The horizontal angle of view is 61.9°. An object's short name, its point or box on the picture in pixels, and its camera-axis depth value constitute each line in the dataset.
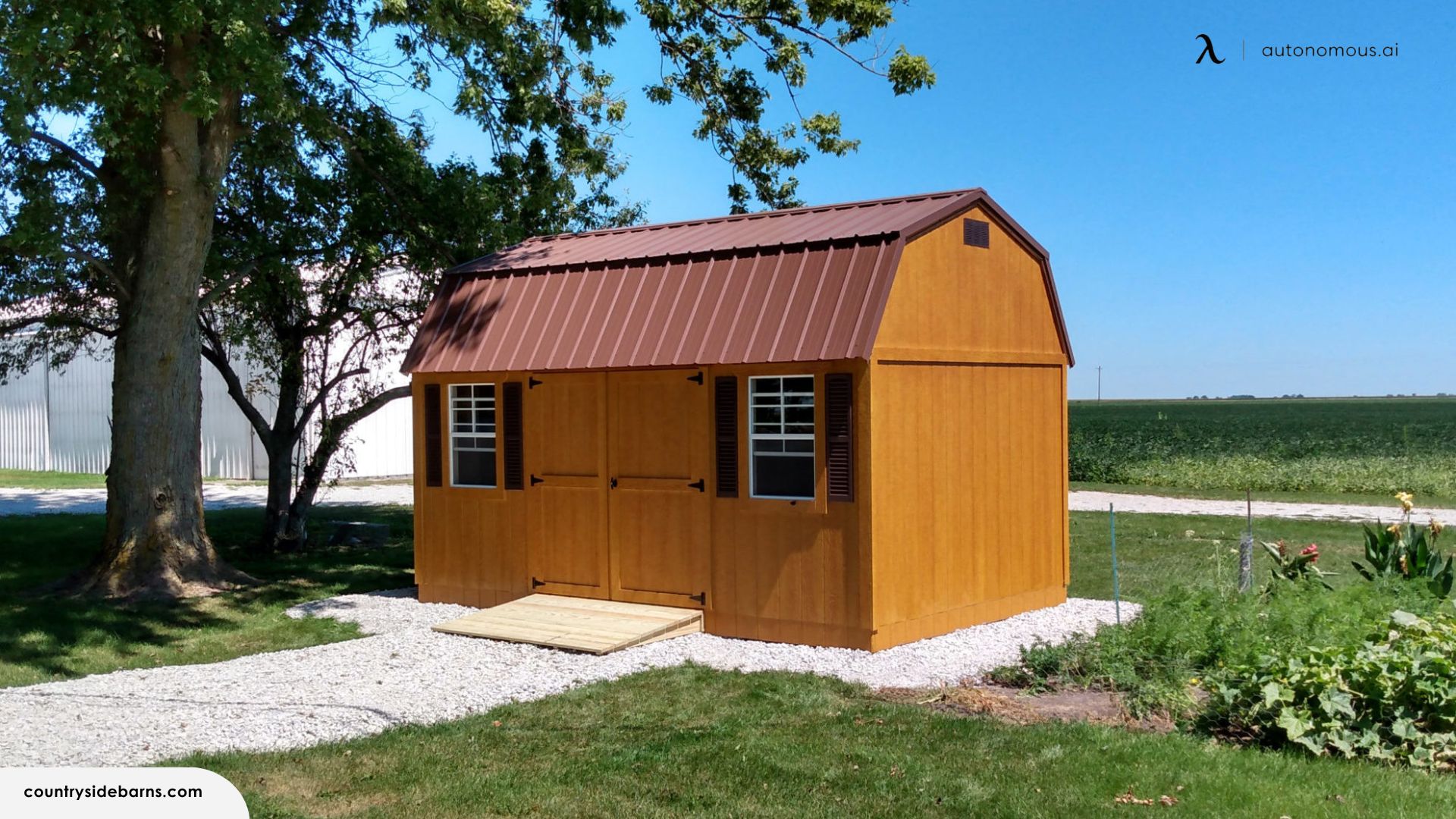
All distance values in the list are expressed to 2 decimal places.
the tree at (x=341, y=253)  14.13
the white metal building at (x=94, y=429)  29.00
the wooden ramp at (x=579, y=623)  9.06
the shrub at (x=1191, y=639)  6.96
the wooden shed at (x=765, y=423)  8.88
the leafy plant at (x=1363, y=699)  5.75
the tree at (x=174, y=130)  10.58
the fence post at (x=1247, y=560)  9.15
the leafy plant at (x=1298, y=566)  8.77
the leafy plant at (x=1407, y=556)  8.74
